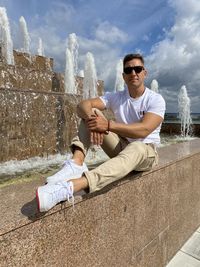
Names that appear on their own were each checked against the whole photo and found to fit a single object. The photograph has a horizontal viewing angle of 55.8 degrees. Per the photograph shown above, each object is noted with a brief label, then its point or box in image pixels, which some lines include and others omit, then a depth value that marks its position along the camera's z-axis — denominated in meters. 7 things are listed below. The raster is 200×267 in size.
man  1.27
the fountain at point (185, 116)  8.19
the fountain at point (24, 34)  9.62
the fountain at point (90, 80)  6.29
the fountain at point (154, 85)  9.69
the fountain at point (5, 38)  6.77
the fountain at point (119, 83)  8.96
